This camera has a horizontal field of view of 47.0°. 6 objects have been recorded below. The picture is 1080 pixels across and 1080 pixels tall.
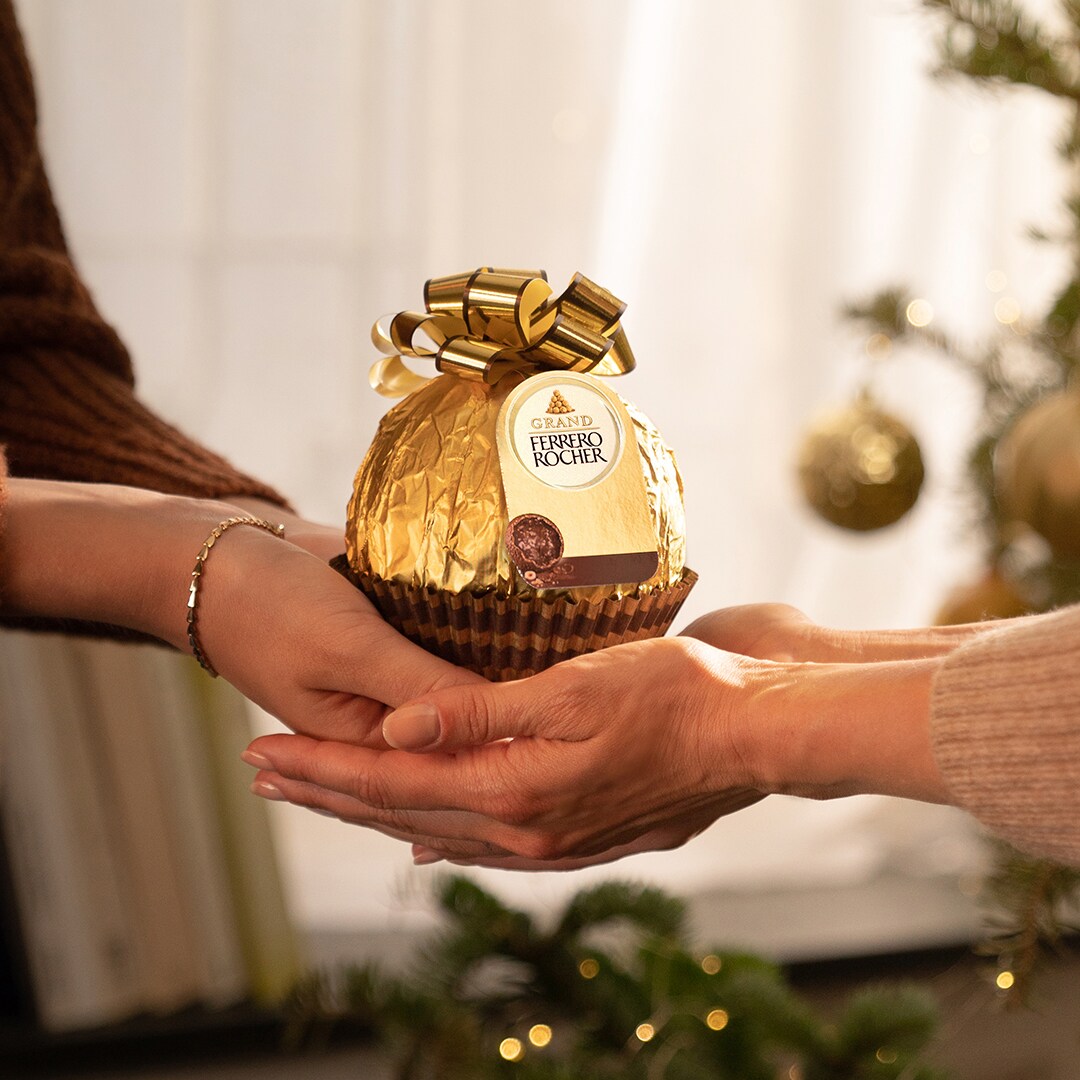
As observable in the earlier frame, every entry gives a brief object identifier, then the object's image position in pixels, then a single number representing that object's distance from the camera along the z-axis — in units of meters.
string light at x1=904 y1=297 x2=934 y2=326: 1.74
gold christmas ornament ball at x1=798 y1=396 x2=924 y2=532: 1.68
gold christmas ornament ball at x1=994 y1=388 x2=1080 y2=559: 1.27
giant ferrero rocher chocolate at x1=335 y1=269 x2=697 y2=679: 0.81
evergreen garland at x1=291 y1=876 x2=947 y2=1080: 1.30
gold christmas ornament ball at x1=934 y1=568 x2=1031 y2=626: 1.59
